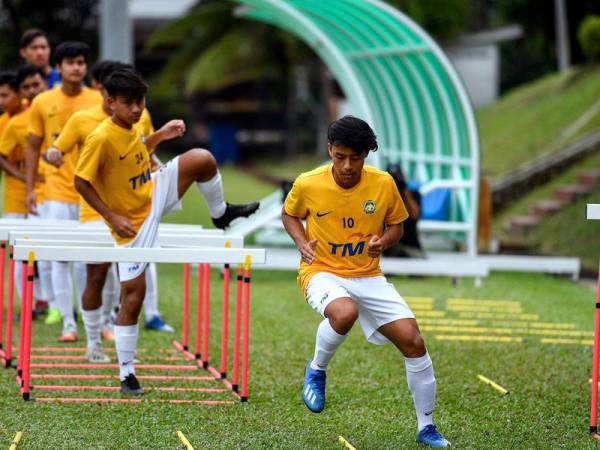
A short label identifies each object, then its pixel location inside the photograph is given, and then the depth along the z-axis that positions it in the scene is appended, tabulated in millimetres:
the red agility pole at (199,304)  18597
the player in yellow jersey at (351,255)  13898
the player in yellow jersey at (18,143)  22703
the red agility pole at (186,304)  19594
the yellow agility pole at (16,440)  13477
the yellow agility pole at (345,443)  13872
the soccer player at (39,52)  23469
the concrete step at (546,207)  39531
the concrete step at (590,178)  40031
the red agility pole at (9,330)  18172
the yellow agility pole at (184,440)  13623
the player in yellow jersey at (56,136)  20453
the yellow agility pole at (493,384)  17297
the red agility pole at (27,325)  15547
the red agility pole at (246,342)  15641
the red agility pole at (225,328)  16441
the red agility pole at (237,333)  15898
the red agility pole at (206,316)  18119
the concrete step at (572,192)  39719
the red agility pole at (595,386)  14516
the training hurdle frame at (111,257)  15336
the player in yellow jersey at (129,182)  16322
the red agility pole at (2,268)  19062
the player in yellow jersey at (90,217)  18578
